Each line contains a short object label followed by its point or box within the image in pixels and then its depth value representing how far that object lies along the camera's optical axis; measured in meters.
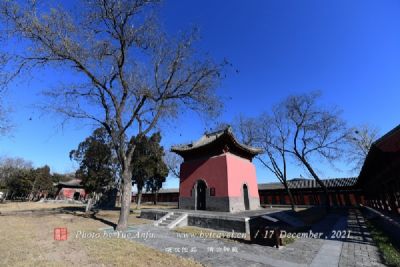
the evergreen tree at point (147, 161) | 25.09
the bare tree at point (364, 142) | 26.44
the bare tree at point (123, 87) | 9.85
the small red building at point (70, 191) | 42.72
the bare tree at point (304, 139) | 21.55
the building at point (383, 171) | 7.62
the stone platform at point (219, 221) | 10.02
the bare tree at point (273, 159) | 21.28
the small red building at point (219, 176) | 14.80
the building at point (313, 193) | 26.90
